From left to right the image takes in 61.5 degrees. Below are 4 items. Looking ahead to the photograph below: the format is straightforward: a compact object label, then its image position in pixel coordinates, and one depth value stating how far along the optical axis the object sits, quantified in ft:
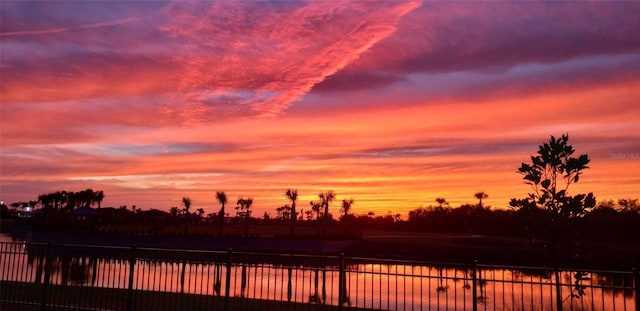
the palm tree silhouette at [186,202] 341.08
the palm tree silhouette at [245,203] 329.48
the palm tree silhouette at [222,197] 303.89
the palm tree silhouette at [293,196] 325.42
